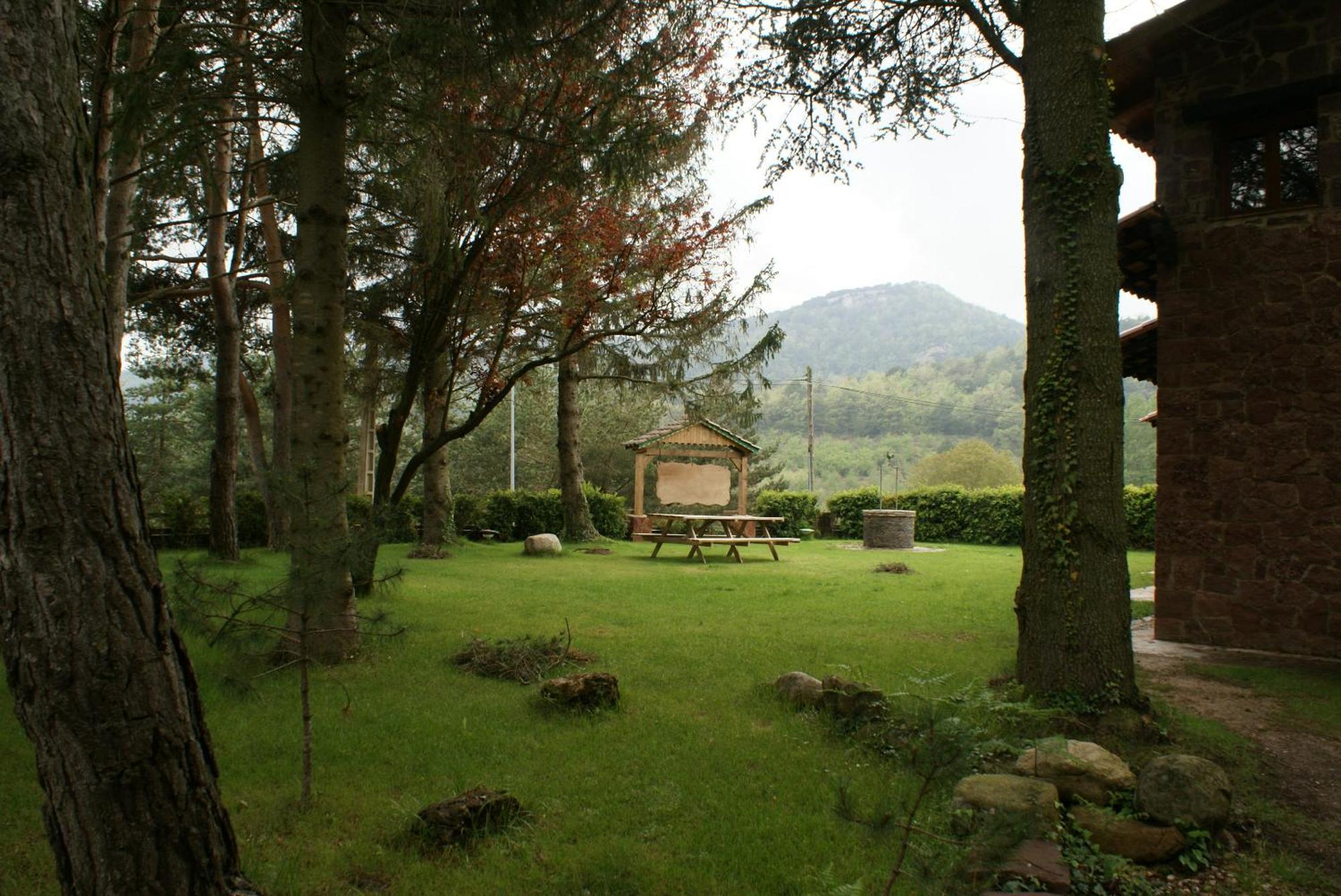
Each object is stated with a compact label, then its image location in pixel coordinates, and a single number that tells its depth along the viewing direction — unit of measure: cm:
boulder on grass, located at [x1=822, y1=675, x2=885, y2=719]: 415
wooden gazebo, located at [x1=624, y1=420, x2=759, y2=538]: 1788
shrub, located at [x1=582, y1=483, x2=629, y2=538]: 1814
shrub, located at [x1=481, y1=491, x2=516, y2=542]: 1694
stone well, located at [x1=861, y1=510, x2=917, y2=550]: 1612
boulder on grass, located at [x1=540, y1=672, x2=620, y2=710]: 442
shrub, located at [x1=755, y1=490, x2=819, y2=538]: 2120
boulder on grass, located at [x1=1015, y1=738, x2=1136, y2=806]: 321
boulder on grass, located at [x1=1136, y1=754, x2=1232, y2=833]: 299
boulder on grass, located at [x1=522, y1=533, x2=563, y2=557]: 1348
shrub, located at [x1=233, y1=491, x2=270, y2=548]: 1456
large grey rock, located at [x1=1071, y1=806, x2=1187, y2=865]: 291
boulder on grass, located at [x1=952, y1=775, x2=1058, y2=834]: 296
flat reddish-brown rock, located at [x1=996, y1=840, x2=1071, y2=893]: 255
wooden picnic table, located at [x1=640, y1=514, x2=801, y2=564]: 1290
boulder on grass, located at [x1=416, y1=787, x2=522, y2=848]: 289
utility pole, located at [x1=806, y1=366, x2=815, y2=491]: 3370
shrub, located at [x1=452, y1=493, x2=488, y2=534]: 1742
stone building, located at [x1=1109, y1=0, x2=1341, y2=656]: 614
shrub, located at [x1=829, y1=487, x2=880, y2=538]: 2069
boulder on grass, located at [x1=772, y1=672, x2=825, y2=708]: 452
